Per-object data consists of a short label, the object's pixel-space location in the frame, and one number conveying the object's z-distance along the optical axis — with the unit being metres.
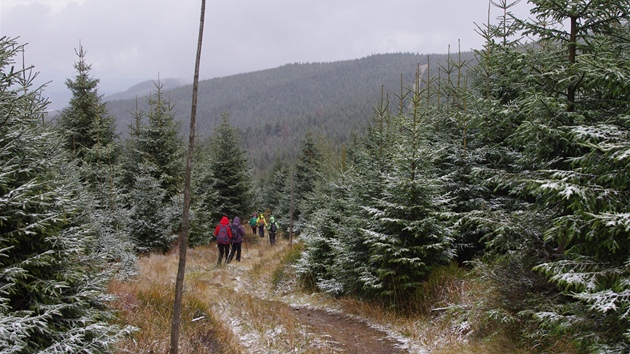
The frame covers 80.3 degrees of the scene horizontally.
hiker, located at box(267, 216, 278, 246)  23.83
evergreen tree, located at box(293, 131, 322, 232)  34.06
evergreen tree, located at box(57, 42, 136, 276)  14.38
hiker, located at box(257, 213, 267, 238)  27.19
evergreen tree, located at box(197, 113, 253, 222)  24.30
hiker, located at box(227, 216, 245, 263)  16.80
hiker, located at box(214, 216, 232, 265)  16.14
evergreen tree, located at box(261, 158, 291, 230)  35.19
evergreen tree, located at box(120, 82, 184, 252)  16.44
